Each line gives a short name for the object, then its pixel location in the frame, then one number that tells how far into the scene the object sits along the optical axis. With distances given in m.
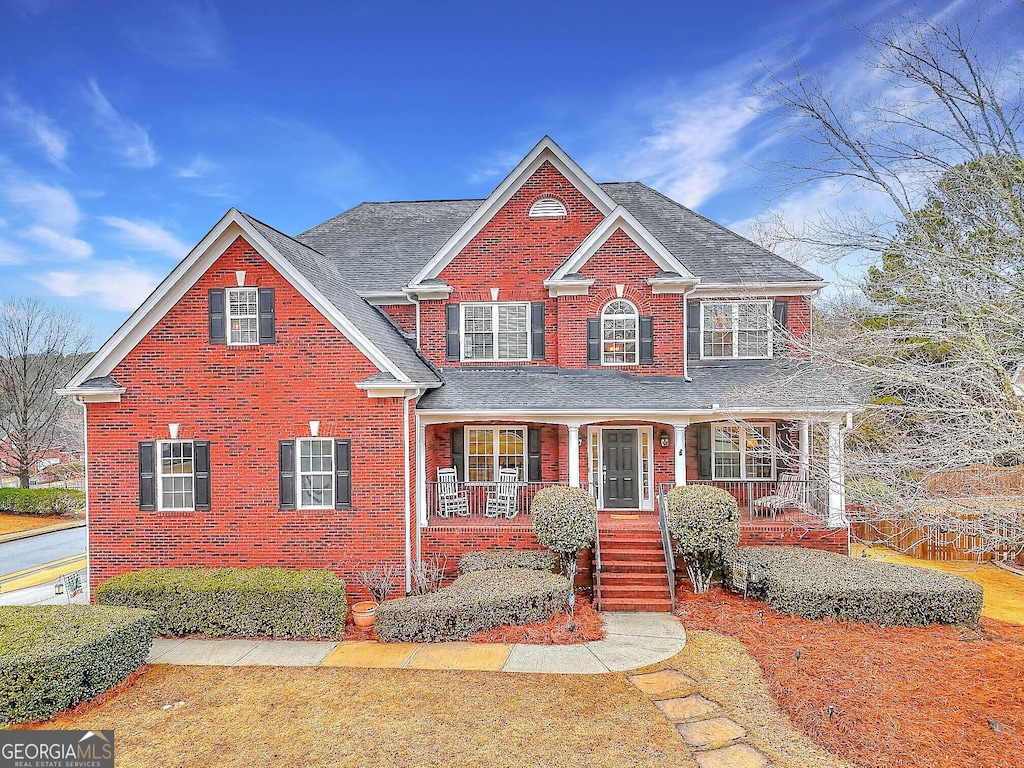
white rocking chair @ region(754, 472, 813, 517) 12.21
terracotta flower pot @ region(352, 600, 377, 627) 10.34
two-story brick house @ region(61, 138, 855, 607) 11.40
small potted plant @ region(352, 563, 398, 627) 11.13
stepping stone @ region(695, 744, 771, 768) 5.86
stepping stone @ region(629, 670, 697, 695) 7.63
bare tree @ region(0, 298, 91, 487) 27.59
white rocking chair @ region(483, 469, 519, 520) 13.53
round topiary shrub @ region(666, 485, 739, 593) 10.95
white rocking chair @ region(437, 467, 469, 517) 13.68
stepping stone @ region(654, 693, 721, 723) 6.90
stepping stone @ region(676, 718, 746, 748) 6.32
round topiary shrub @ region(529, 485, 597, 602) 11.02
